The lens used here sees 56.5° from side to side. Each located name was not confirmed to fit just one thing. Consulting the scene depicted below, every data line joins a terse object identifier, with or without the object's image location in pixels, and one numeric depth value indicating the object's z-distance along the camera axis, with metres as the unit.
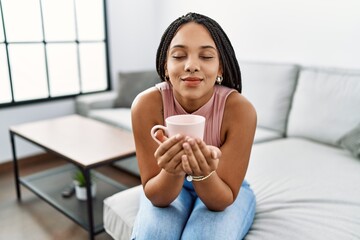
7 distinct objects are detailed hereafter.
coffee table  1.72
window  2.67
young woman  0.94
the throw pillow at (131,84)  2.94
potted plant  2.00
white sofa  1.17
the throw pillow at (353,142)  1.73
